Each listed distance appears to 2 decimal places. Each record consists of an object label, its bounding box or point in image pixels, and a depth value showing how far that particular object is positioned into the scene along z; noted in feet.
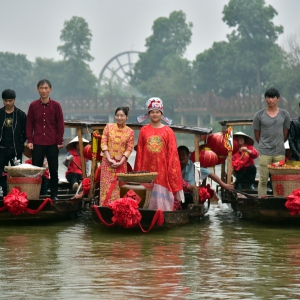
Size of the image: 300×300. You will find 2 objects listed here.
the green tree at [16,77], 282.97
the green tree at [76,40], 258.78
